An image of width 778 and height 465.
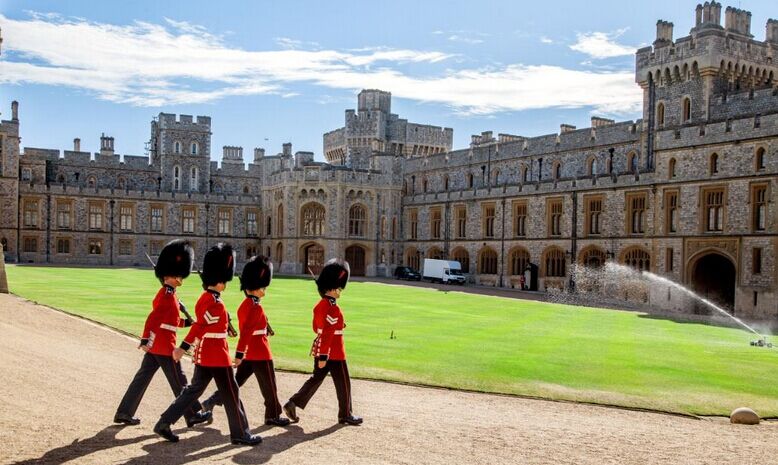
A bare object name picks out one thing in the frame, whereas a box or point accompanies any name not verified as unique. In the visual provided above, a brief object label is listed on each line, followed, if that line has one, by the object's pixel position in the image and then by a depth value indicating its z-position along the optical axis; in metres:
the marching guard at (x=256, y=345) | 9.20
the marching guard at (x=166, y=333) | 8.91
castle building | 32.25
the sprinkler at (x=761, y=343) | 18.18
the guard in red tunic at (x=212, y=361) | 8.27
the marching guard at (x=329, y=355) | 9.40
